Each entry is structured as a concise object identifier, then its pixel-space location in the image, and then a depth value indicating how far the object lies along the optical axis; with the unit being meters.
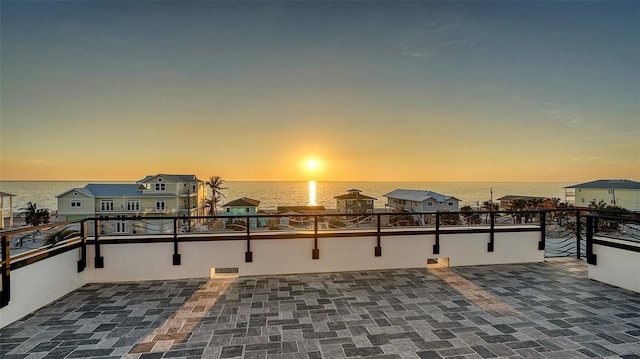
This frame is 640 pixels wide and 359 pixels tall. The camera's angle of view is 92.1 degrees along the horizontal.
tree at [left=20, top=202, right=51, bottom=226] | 22.31
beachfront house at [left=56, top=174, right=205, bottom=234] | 21.83
